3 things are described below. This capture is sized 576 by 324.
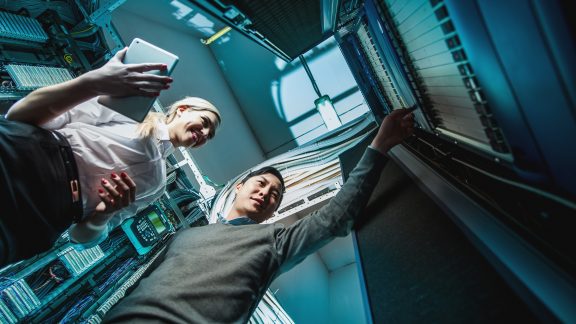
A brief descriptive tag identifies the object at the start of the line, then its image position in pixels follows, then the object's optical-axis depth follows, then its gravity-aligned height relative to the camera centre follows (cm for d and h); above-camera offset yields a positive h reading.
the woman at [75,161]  79 +22
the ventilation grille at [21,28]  142 +115
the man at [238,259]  91 -36
